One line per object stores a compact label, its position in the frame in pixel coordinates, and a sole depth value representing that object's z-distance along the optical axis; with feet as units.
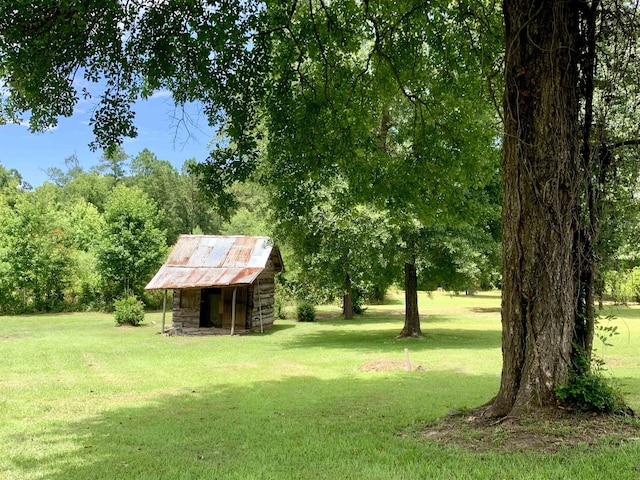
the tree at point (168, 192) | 186.50
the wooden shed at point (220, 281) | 79.41
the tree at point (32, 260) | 111.86
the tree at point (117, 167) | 250.70
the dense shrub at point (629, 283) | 20.12
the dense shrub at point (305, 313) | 107.24
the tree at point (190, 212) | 188.96
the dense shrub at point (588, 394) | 16.53
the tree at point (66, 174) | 279.01
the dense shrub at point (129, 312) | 91.30
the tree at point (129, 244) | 117.29
